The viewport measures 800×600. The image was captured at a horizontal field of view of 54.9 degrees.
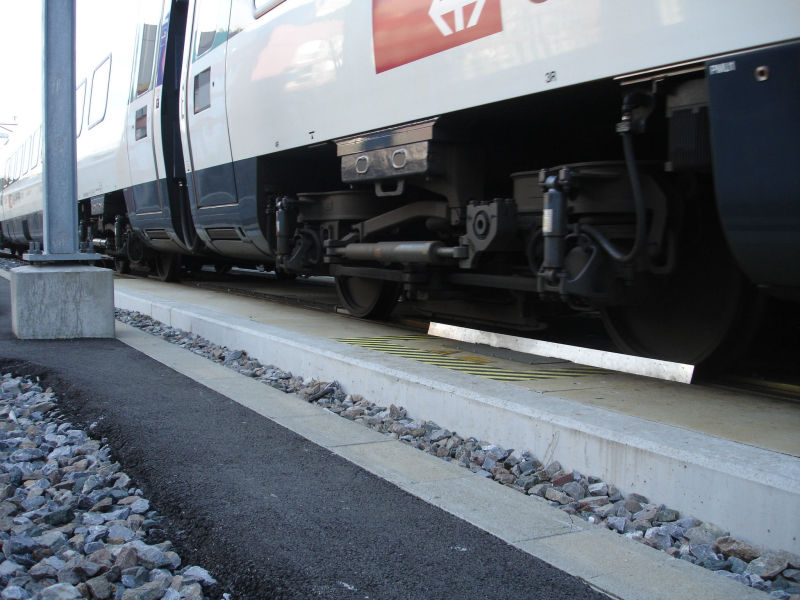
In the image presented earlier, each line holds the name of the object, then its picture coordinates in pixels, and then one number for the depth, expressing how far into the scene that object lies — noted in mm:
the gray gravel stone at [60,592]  1996
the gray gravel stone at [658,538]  2443
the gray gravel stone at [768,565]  2168
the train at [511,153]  3131
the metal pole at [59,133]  6727
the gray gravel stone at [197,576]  2091
